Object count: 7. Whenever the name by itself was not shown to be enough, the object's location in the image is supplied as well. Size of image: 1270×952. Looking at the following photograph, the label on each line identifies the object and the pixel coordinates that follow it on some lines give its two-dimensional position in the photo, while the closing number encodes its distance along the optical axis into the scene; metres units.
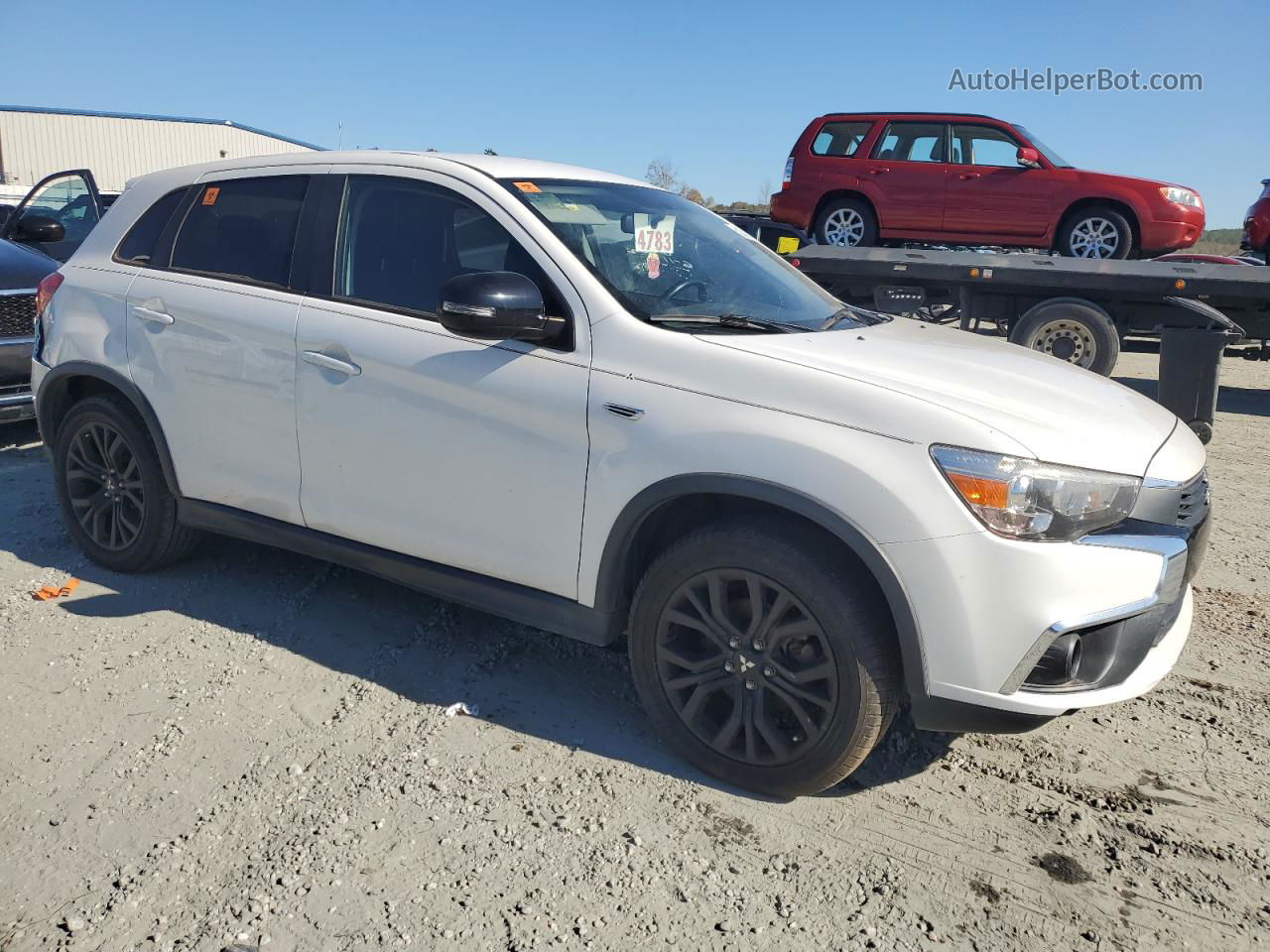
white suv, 2.75
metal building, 48.28
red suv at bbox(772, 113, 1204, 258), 11.06
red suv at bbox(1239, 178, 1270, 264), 13.02
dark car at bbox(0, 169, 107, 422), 6.95
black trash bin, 7.12
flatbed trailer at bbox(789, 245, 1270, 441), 9.70
